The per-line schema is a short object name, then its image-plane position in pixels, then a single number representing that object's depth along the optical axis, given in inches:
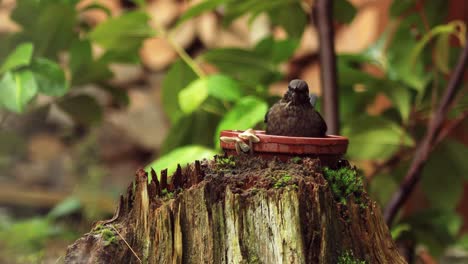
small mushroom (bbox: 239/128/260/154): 162.8
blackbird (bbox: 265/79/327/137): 164.2
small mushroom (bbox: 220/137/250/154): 163.0
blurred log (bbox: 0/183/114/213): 413.0
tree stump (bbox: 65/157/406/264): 160.1
